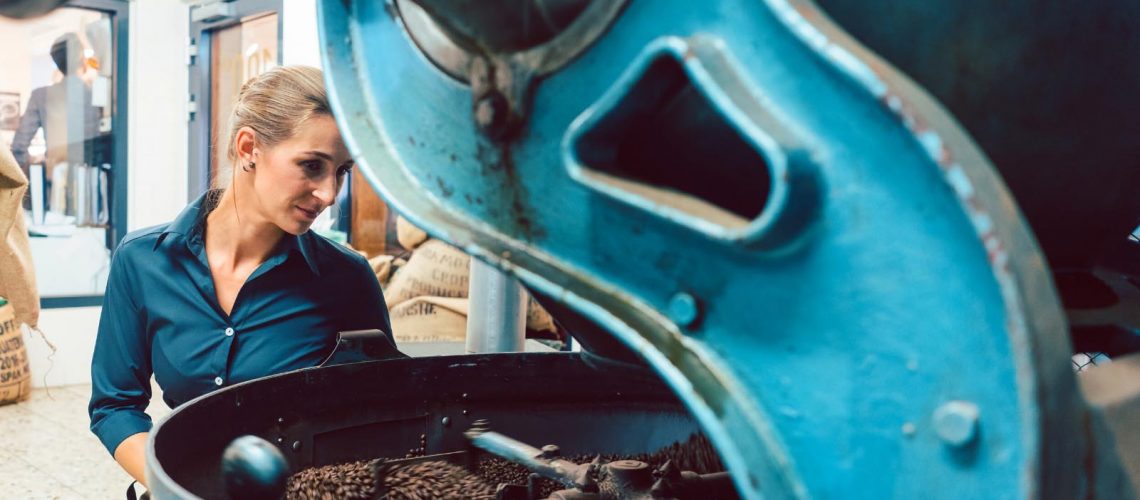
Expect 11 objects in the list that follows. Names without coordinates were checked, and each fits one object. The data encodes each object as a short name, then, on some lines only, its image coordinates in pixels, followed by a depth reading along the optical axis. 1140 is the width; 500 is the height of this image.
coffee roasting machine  0.48
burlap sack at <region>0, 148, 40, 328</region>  3.49
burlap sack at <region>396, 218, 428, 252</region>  3.74
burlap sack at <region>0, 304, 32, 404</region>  4.05
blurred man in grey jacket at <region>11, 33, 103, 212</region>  4.84
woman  1.53
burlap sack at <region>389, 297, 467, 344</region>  3.40
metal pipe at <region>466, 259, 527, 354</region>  2.23
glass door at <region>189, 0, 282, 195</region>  4.37
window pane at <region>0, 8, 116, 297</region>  4.80
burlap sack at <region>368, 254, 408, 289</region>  3.77
